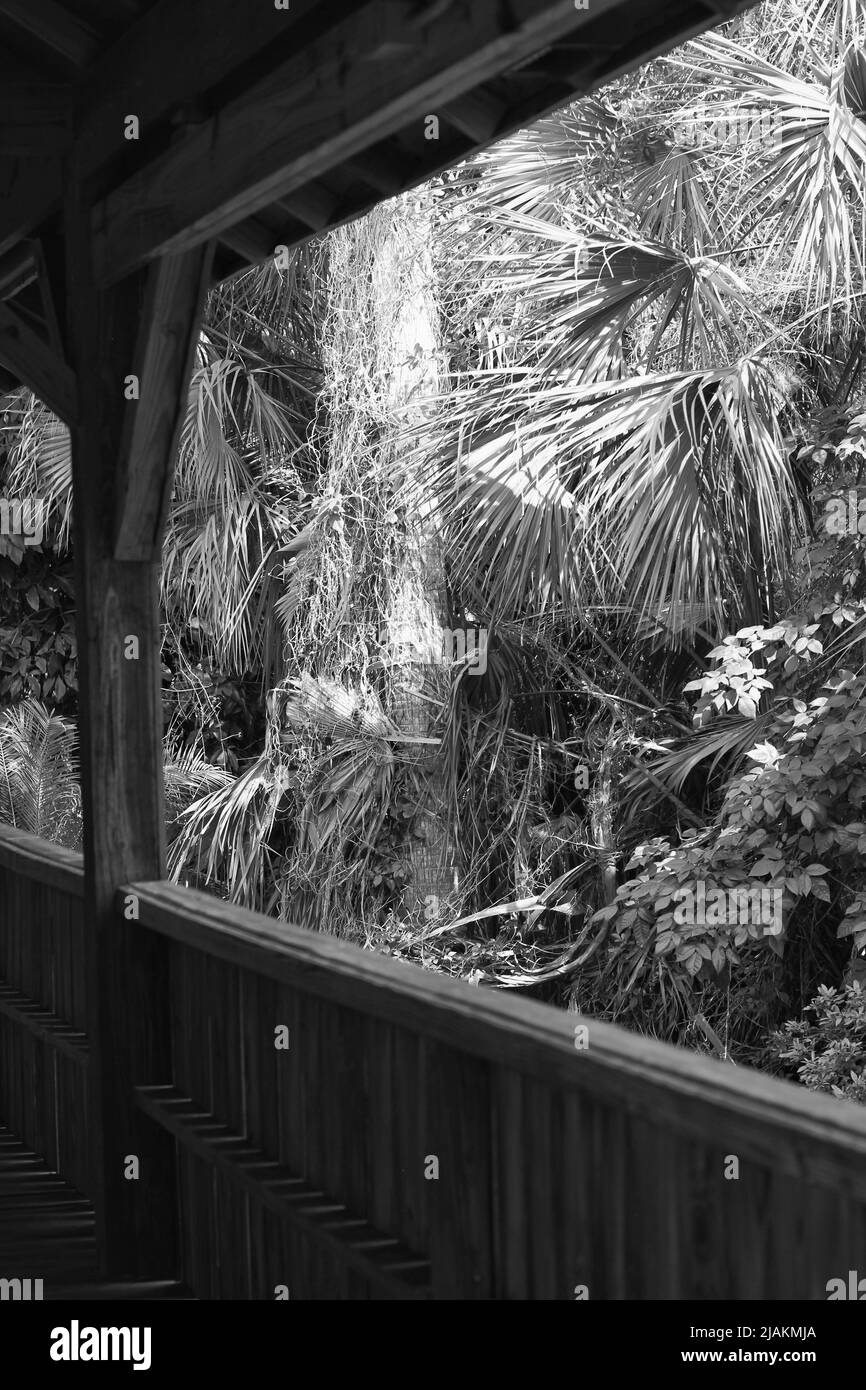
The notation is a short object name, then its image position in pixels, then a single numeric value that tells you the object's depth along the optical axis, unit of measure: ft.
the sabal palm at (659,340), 22.44
